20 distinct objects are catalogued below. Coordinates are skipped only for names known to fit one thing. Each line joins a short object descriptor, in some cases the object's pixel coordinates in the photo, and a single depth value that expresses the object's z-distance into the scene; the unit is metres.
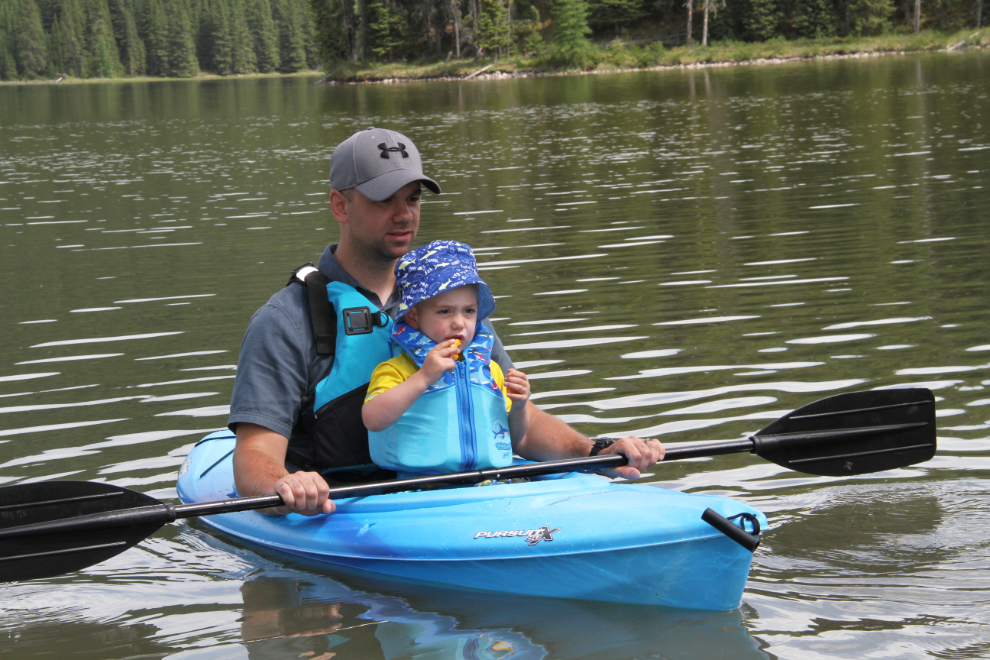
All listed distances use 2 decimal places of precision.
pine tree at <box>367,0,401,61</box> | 62.80
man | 3.54
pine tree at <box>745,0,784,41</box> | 57.09
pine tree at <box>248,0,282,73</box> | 113.19
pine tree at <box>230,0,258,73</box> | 109.69
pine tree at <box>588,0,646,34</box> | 63.12
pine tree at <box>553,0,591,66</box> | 54.19
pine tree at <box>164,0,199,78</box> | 106.38
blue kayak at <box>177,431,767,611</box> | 3.21
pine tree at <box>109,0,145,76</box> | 108.44
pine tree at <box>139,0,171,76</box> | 108.44
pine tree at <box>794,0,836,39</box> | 56.00
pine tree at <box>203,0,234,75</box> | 109.31
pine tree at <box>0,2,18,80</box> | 103.88
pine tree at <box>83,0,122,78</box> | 104.94
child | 3.43
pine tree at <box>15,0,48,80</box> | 103.50
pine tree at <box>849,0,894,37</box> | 53.66
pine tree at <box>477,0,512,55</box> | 57.34
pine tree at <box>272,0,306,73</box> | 113.62
